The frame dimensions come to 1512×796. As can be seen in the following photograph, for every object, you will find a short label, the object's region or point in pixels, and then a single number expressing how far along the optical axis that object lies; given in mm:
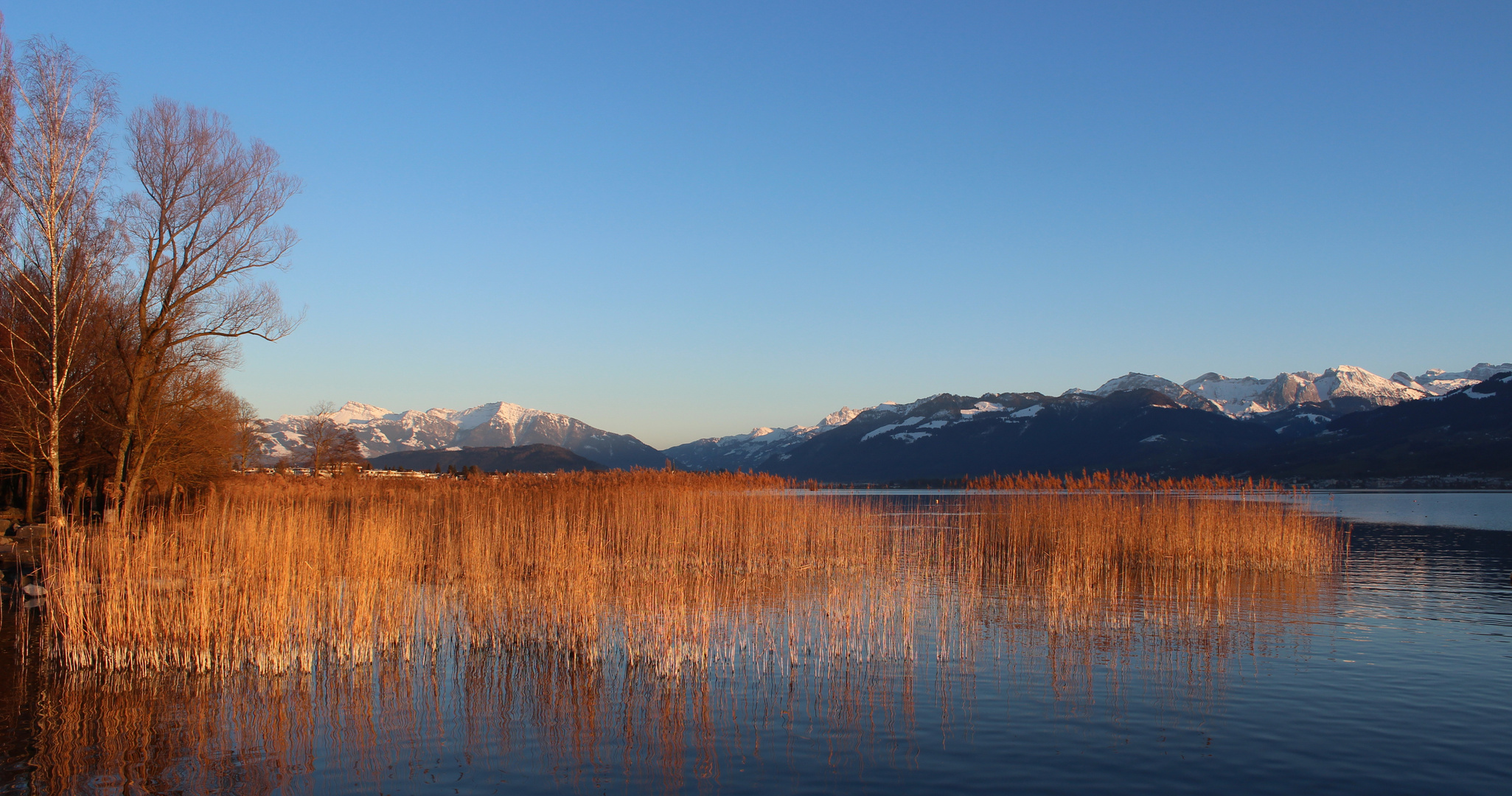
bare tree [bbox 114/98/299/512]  21391
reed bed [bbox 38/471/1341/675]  10461
